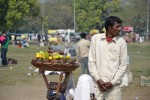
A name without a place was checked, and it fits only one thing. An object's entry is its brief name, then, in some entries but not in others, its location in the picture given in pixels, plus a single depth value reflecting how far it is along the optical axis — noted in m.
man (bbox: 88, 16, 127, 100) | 6.18
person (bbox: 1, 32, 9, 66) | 23.35
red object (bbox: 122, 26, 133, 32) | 85.42
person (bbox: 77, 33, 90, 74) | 15.88
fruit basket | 9.62
